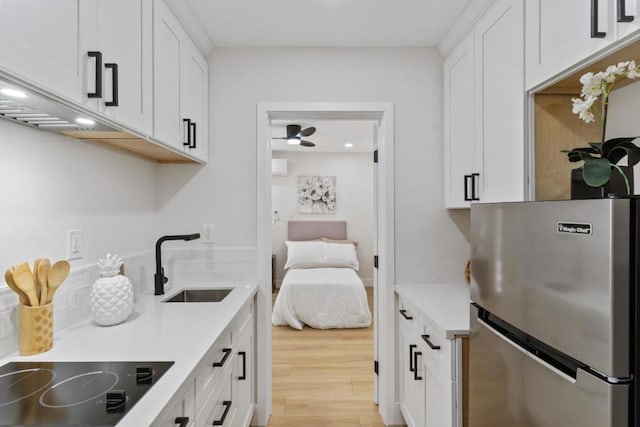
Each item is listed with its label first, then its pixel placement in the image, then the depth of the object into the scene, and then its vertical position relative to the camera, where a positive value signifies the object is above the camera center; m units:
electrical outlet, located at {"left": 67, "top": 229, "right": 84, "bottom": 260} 1.51 -0.12
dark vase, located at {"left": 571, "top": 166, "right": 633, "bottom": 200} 0.99 +0.08
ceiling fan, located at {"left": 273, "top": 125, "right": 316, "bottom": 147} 4.23 +0.95
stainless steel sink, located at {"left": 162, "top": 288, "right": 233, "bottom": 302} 2.28 -0.48
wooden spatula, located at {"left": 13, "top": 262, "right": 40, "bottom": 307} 1.16 -0.21
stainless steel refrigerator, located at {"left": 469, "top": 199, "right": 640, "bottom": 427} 0.78 -0.24
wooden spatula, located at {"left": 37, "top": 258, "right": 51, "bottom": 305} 1.22 -0.21
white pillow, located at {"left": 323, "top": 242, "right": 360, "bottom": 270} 5.28 -0.57
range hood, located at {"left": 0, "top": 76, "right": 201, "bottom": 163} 0.94 +0.31
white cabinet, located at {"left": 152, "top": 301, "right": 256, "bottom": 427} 1.04 -0.63
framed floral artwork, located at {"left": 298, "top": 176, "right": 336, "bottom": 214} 6.38 +0.36
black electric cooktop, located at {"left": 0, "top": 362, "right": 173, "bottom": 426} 0.82 -0.44
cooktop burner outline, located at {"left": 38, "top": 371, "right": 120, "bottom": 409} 0.87 -0.43
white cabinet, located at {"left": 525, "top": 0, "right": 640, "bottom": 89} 1.01 +0.57
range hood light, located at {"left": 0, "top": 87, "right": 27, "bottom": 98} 0.90 +0.30
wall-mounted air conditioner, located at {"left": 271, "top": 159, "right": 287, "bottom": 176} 6.04 +0.80
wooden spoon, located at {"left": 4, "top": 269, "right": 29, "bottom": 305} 1.14 -0.22
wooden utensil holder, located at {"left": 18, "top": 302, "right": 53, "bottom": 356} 1.18 -0.36
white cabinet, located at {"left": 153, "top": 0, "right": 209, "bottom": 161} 1.64 +0.65
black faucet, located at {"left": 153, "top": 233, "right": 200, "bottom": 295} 2.06 -0.30
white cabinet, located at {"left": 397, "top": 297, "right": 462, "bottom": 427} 1.53 -0.75
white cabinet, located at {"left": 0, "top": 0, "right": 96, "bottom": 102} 0.82 +0.42
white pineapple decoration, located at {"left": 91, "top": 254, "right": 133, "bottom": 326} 1.44 -0.32
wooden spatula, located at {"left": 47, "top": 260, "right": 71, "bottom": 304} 1.25 -0.20
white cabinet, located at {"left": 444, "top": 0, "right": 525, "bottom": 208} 1.54 +0.51
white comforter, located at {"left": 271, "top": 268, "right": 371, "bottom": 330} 4.21 -1.00
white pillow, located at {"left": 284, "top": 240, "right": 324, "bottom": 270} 5.31 -0.57
